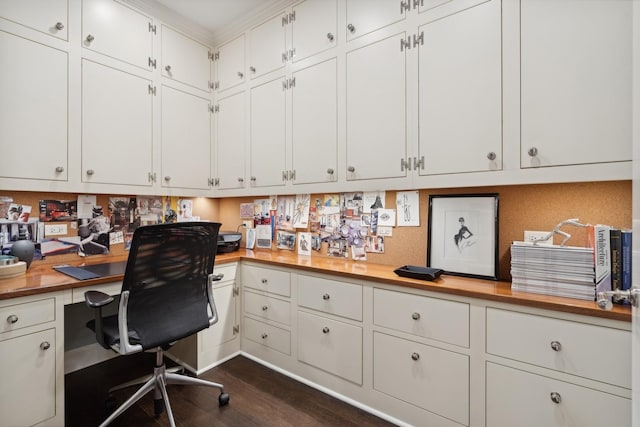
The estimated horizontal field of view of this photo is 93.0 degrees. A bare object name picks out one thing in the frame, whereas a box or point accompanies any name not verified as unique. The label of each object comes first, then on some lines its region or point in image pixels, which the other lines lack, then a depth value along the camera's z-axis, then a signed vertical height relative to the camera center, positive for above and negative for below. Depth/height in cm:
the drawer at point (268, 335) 224 -97
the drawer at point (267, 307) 224 -75
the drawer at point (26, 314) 147 -53
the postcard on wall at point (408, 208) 207 +2
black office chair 152 -46
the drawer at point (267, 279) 224 -53
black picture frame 175 -14
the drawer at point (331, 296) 188 -56
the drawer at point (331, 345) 188 -89
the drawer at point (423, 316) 152 -56
